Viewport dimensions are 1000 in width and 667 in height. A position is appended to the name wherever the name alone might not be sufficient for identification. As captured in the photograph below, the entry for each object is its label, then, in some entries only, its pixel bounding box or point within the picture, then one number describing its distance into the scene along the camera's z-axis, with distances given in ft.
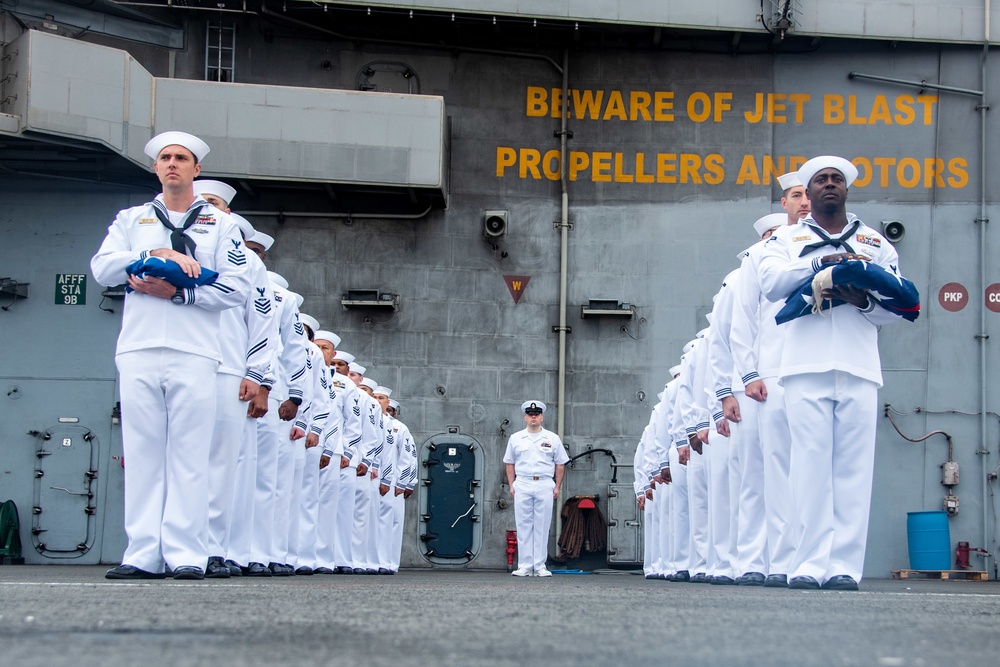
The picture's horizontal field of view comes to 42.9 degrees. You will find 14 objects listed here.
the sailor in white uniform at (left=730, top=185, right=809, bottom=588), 22.59
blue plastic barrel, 59.21
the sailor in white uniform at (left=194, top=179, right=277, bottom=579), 23.04
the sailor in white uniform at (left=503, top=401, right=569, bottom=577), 46.98
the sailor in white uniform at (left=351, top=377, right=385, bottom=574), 47.75
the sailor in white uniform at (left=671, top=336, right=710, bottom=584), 34.37
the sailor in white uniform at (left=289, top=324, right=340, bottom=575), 37.96
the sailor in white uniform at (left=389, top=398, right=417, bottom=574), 55.83
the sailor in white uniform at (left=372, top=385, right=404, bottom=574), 52.11
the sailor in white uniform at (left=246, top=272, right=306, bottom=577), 31.01
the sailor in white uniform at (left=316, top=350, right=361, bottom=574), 42.09
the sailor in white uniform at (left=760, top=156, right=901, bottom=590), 20.45
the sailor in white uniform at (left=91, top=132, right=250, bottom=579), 20.33
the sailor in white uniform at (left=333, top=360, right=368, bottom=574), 44.70
